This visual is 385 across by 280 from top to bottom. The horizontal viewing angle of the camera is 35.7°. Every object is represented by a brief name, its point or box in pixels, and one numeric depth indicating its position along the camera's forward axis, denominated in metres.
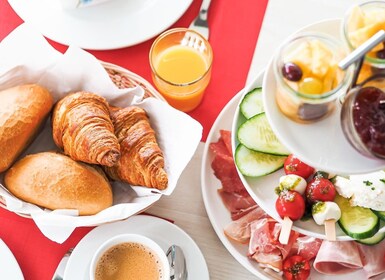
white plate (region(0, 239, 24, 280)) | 1.39
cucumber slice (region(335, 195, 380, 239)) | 1.24
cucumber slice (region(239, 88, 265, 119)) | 1.36
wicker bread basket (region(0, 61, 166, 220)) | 1.49
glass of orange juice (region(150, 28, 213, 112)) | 1.57
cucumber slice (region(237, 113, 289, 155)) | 1.30
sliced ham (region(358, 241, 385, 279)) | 1.42
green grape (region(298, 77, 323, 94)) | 1.02
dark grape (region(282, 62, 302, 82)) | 1.02
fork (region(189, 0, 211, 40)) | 1.68
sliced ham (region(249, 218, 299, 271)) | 1.42
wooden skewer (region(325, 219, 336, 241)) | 1.23
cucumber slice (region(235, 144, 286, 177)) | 1.29
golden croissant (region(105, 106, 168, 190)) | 1.36
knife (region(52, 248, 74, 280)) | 1.42
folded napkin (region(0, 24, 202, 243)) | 1.40
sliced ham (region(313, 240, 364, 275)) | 1.41
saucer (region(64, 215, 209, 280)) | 1.40
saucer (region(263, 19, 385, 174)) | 1.01
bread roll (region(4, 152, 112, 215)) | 1.33
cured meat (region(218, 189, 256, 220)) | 1.48
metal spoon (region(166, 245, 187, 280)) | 1.38
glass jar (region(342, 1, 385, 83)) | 1.01
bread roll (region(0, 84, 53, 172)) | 1.36
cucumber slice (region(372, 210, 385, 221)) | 1.26
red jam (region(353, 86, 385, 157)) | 0.96
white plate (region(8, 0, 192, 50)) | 1.61
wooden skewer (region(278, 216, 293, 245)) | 1.22
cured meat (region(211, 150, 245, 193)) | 1.49
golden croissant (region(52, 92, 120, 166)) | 1.31
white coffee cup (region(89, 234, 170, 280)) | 1.34
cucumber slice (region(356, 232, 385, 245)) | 1.38
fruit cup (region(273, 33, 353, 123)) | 1.01
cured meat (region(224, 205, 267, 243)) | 1.44
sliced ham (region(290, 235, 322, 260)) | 1.46
